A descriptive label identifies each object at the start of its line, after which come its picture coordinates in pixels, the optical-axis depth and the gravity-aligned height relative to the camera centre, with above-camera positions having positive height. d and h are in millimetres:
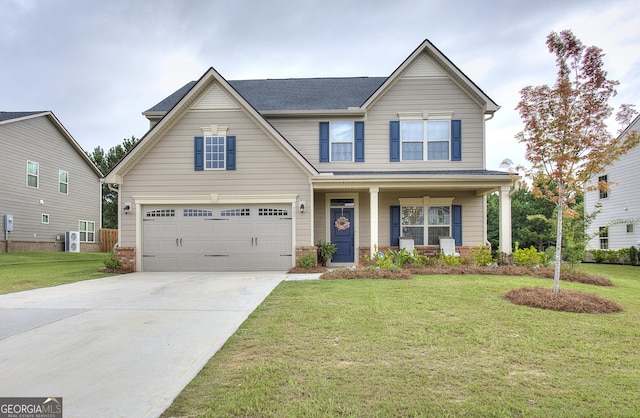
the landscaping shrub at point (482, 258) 10930 -1211
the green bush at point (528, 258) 10766 -1206
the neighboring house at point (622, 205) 17094 +679
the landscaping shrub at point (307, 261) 11109 -1305
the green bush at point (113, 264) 11438 -1400
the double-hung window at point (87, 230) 22938 -602
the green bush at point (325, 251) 12211 -1081
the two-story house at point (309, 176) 11539 +1462
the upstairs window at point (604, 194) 19256 +1438
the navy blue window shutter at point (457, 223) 12789 -134
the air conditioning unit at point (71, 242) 21094 -1243
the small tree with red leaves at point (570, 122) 6246 +1771
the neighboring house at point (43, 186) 17656 +2056
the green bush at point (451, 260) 10812 -1266
